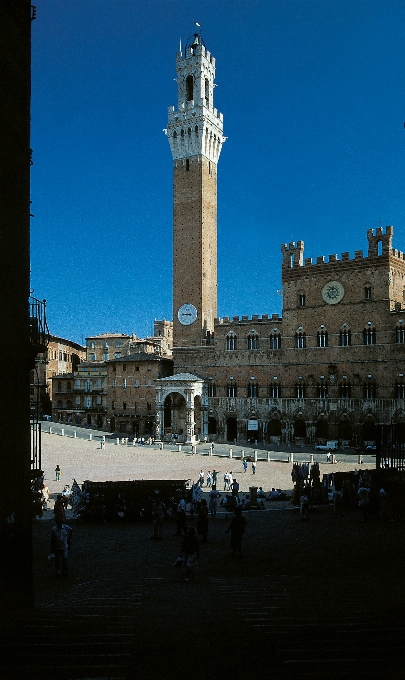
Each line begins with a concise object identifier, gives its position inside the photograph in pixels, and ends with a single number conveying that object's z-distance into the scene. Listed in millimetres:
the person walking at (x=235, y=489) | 21150
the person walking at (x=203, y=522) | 15000
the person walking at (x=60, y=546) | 11164
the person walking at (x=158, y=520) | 15375
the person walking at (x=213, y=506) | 19411
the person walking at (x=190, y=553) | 10656
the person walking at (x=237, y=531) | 12871
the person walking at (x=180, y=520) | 15797
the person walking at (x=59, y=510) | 13067
